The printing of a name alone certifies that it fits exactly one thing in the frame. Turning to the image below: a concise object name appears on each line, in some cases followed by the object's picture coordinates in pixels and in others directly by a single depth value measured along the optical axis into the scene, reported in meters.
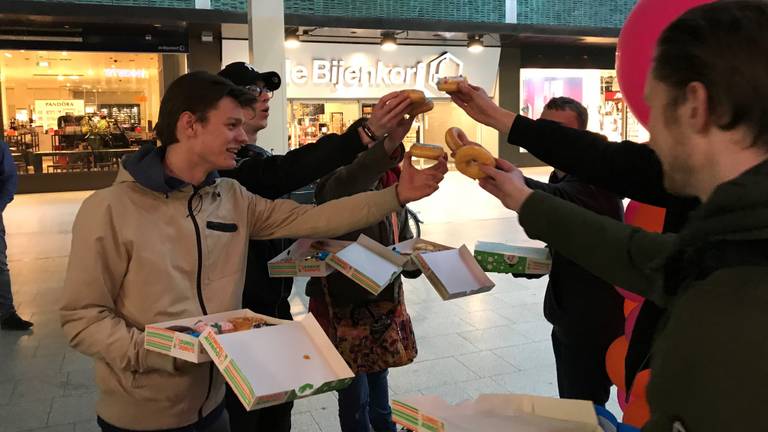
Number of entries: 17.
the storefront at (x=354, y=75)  14.02
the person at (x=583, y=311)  2.29
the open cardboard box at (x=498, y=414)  1.19
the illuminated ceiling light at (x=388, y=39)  13.29
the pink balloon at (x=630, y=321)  2.08
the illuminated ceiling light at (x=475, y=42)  14.31
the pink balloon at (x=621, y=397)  2.27
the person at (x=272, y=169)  2.12
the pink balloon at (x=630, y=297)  2.11
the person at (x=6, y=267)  4.86
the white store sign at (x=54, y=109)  13.70
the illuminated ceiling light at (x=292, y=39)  12.75
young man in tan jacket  1.64
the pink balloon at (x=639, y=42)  1.80
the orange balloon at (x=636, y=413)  1.56
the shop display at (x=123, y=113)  14.15
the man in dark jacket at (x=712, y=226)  0.79
